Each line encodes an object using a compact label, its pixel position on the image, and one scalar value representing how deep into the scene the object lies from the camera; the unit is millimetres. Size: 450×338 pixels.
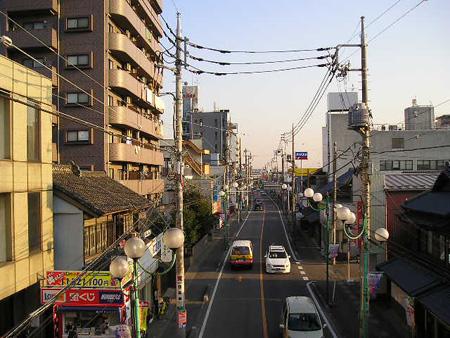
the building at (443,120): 83062
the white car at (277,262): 33562
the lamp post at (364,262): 15953
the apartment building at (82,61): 32406
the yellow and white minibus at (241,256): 35219
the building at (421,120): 69375
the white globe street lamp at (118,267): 10828
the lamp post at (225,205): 46406
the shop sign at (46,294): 15312
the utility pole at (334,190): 30078
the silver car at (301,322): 17891
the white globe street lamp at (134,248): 10148
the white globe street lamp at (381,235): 16375
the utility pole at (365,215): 16172
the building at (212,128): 129125
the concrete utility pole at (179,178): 16527
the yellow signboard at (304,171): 96250
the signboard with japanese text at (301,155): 76938
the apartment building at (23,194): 14266
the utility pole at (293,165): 55775
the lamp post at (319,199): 25266
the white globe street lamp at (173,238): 11141
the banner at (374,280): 23688
